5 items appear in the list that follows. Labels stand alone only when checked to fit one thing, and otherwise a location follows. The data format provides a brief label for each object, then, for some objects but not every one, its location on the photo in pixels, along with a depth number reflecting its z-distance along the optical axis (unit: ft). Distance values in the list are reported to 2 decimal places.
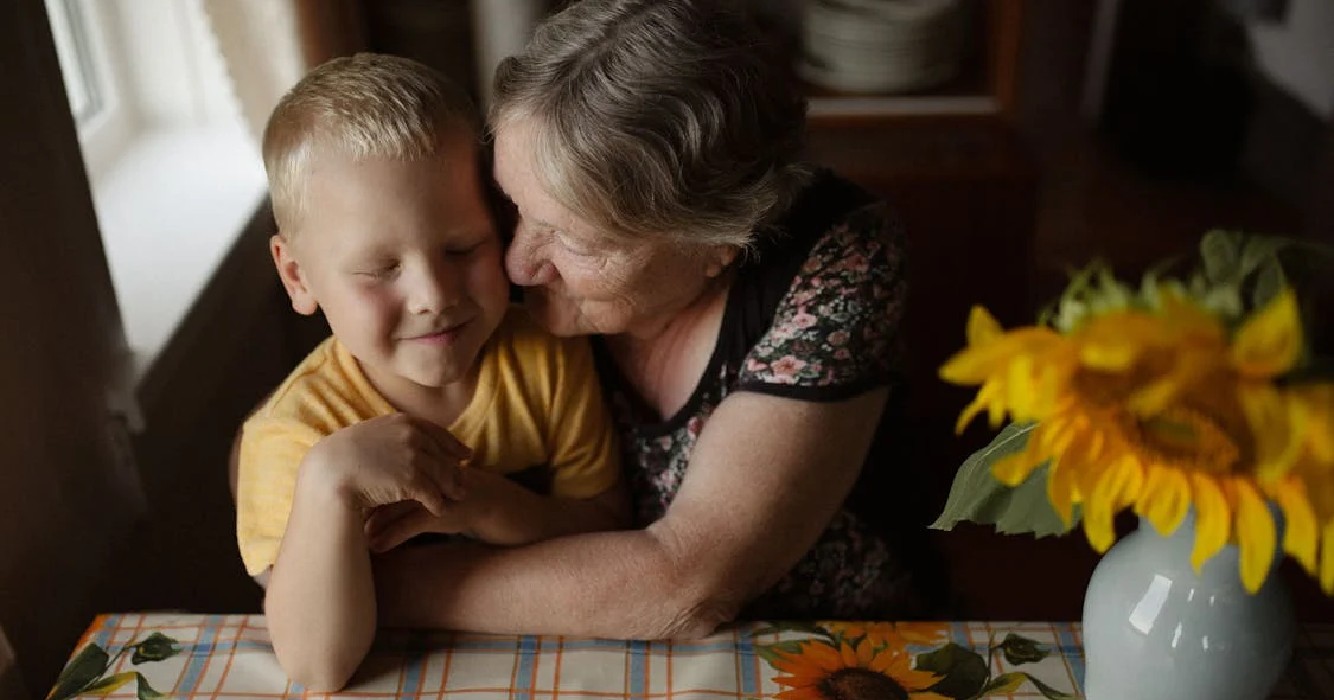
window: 5.63
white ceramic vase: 2.91
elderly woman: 3.67
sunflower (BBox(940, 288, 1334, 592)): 2.19
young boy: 3.53
